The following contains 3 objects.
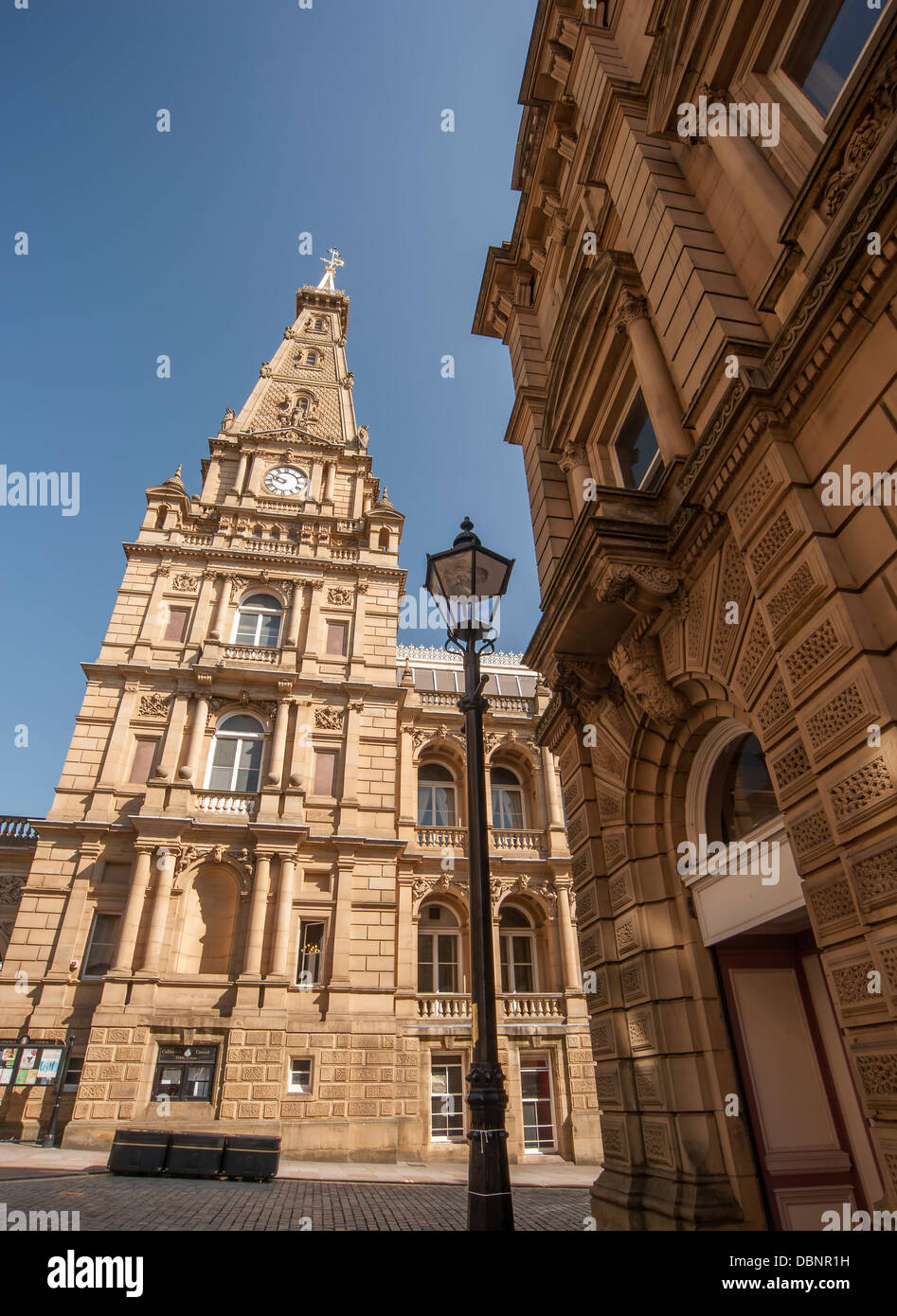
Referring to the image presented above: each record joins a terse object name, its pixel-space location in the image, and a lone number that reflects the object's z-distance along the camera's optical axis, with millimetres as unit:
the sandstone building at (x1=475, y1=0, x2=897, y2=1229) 4824
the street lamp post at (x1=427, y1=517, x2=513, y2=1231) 4641
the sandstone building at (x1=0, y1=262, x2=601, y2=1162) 19016
